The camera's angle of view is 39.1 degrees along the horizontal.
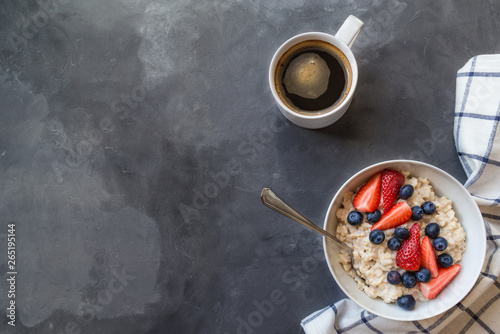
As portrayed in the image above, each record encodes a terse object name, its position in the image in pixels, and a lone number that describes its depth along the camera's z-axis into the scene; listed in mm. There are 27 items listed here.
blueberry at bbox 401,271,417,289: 658
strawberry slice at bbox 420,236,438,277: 659
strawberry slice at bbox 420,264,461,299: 661
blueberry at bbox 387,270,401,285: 660
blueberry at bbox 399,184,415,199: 666
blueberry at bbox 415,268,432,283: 654
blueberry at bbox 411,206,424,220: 663
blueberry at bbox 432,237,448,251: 654
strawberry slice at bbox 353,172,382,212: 670
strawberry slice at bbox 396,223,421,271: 652
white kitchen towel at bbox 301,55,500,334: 692
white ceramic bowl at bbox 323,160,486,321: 659
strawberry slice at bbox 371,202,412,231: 661
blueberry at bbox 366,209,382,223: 667
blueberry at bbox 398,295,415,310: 662
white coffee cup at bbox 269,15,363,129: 674
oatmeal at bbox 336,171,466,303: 668
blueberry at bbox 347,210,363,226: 668
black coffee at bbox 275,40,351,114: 701
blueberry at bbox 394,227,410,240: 656
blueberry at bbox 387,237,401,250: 659
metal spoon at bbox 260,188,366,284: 670
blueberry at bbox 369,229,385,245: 658
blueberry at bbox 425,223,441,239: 661
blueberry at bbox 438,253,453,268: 660
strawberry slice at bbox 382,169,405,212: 668
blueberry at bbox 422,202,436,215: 664
